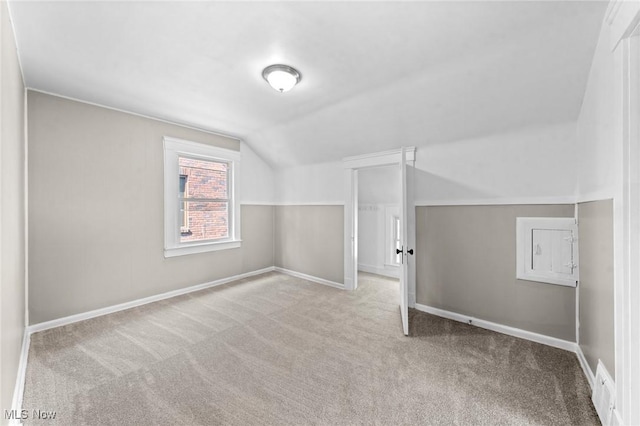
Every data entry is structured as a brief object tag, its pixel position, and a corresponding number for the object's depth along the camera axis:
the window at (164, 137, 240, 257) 3.76
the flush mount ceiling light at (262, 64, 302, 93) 2.32
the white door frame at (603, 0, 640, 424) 1.35
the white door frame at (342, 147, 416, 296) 4.08
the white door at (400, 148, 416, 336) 2.70
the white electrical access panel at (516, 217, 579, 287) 2.42
